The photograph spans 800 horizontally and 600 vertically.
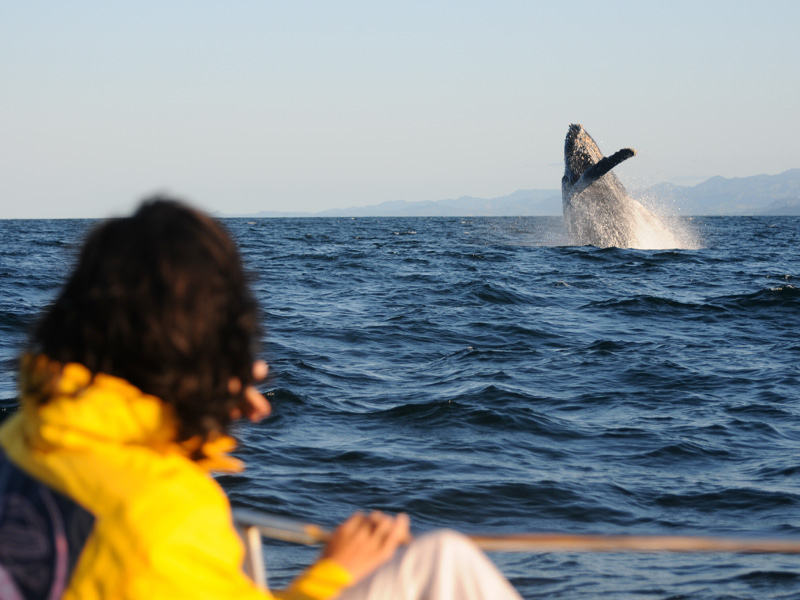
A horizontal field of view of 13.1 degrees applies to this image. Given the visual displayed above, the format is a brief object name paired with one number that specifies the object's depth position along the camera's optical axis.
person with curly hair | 3.53
